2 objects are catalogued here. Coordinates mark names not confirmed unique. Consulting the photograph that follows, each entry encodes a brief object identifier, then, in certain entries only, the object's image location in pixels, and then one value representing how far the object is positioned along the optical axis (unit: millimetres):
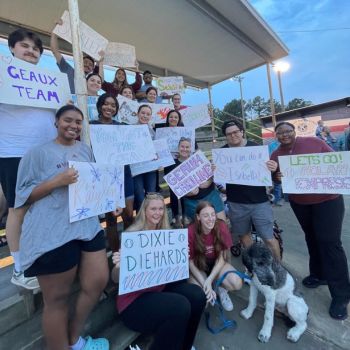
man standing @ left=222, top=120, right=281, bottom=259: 2758
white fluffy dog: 2090
